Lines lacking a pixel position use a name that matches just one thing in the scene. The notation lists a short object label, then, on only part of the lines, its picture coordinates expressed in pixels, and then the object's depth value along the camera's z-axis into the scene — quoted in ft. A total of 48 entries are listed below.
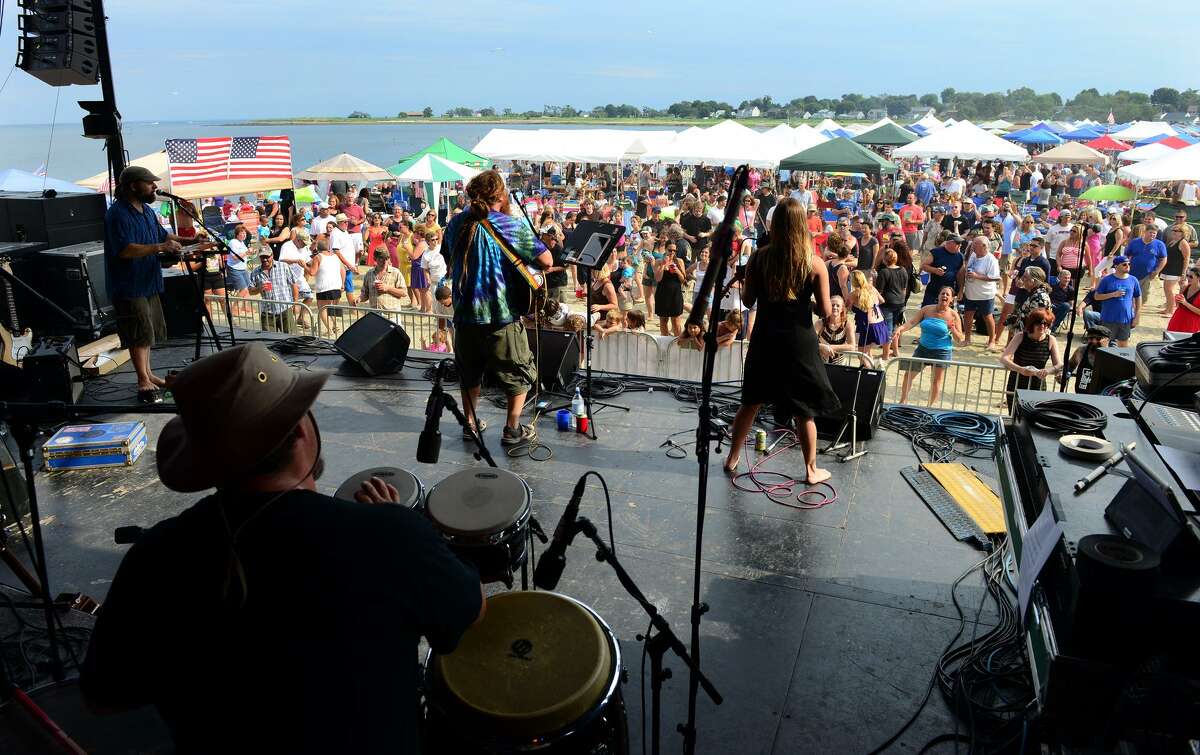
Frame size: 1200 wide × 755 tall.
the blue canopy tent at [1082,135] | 93.20
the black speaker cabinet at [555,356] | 22.68
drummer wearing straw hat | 5.15
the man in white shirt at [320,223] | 54.72
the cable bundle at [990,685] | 9.98
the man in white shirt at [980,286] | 36.55
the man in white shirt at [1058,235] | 45.73
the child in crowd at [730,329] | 24.73
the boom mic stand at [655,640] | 7.84
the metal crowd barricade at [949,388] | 26.84
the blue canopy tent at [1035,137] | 77.77
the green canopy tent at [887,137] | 60.90
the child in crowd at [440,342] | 29.14
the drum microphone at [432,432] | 11.30
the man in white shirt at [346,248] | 41.73
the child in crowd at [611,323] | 26.68
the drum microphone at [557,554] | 7.79
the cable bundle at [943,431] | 18.85
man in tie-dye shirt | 17.25
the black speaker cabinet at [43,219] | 27.14
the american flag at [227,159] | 50.83
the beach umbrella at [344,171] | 66.69
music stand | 18.52
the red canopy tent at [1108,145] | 84.17
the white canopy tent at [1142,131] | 89.15
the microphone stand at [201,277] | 21.52
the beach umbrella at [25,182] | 41.45
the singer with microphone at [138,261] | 20.44
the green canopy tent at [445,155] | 66.42
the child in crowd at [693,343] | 23.97
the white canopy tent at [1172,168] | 44.76
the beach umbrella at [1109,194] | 54.08
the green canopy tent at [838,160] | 47.14
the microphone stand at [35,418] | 8.32
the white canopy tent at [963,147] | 55.52
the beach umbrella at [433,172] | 61.41
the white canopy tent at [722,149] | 57.52
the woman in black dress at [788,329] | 15.24
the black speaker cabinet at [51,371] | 19.44
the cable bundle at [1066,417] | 11.69
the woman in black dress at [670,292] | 34.99
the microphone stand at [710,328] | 7.79
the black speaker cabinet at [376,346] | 24.22
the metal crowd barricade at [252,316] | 32.04
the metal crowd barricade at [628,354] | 24.90
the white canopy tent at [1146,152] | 63.46
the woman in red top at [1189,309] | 27.86
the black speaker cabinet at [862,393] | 18.95
